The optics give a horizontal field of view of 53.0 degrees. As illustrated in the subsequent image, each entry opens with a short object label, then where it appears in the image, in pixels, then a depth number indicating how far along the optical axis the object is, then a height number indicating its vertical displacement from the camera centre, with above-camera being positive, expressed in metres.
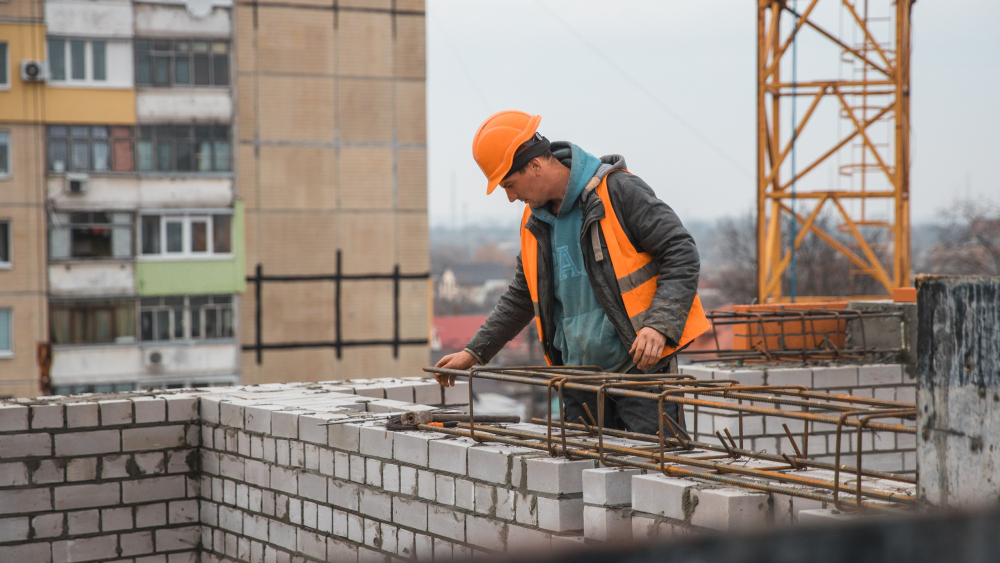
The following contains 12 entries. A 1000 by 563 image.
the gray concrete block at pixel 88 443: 6.02 -1.08
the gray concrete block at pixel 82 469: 6.04 -1.24
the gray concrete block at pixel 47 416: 5.95 -0.90
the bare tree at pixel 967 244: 39.44 +0.72
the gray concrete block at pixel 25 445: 5.90 -1.07
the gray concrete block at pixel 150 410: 6.19 -0.90
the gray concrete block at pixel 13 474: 5.90 -1.23
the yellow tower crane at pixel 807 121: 17.86 +2.40
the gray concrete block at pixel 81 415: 6.04 -0.91
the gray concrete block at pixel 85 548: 5.99 -1.72
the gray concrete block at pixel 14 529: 5.86 -1.55
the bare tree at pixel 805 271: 46.22 -0.41
